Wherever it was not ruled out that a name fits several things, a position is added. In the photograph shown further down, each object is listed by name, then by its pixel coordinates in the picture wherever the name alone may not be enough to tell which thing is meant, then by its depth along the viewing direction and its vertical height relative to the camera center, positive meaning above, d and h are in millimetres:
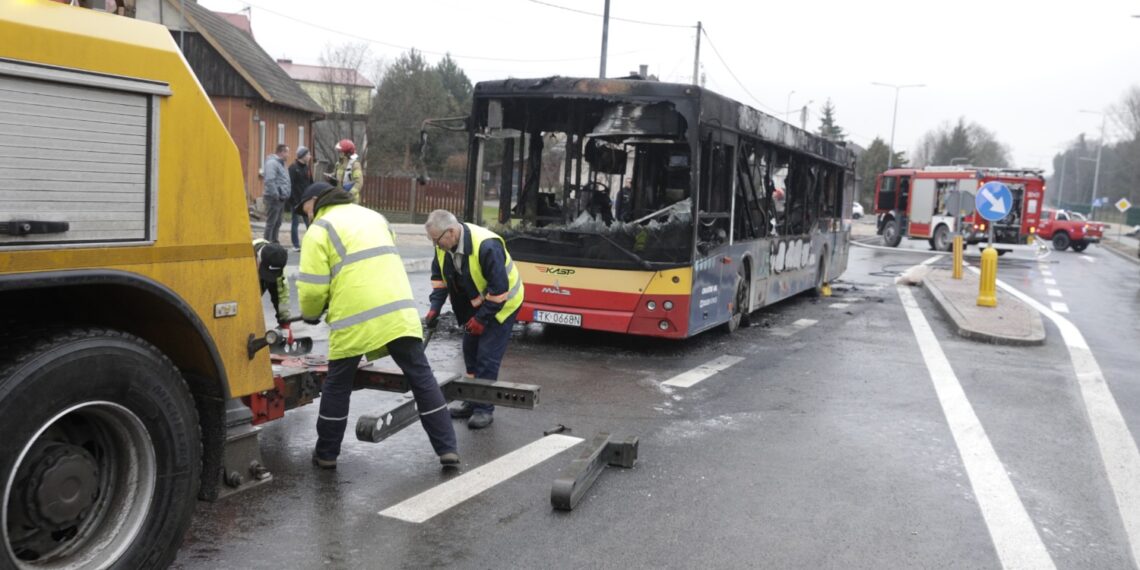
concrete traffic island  12484 -1445
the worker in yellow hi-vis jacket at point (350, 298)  5336 -661
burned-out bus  10016 -47
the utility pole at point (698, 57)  35781 +5038
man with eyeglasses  6781 -743
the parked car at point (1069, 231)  42000 -412
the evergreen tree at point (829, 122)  95700 +8117
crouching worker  5043 -494
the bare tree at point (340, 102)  45281 +3783
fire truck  34094 +284
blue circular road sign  16062 +233
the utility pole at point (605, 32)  26844 +4301
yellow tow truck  3156 -471
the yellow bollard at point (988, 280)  15508 -1009
